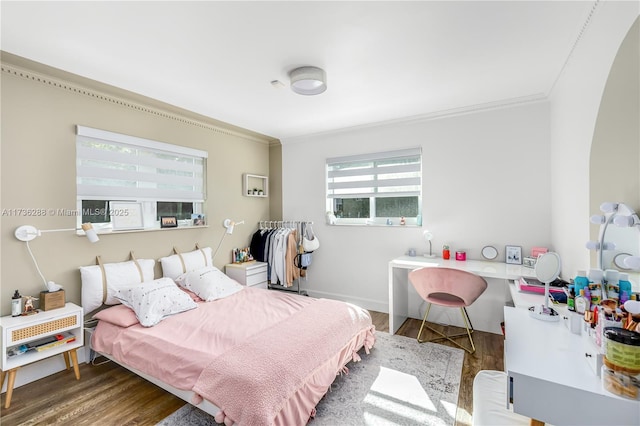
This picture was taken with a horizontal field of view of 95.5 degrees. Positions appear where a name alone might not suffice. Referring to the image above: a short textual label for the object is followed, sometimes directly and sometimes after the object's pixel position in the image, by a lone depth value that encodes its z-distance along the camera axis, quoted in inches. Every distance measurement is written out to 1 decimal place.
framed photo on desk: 123.7
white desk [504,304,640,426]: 37.9
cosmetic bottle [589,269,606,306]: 56.7
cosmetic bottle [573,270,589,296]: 60.0
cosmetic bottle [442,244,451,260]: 136.6
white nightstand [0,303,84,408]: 82.8
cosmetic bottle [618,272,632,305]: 52.7
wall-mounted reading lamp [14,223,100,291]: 93.5
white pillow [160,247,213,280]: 131.3
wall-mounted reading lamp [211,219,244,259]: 157.6
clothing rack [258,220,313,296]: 178.1
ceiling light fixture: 94.7
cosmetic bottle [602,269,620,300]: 55.1
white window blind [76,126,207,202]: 109.9
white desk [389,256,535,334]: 124.7
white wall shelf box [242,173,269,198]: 177.2
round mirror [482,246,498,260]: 129.5
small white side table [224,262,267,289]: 155.4
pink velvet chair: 108.0
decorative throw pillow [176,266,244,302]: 121.7
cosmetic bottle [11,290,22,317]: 88.9
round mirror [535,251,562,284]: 70.1
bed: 67.7
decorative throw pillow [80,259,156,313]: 104.8
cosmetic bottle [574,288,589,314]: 58.0
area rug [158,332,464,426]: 77.6
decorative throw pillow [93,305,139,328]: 97.2
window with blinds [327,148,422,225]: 150.2
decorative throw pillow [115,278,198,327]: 98.7
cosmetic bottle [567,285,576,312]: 63.1
